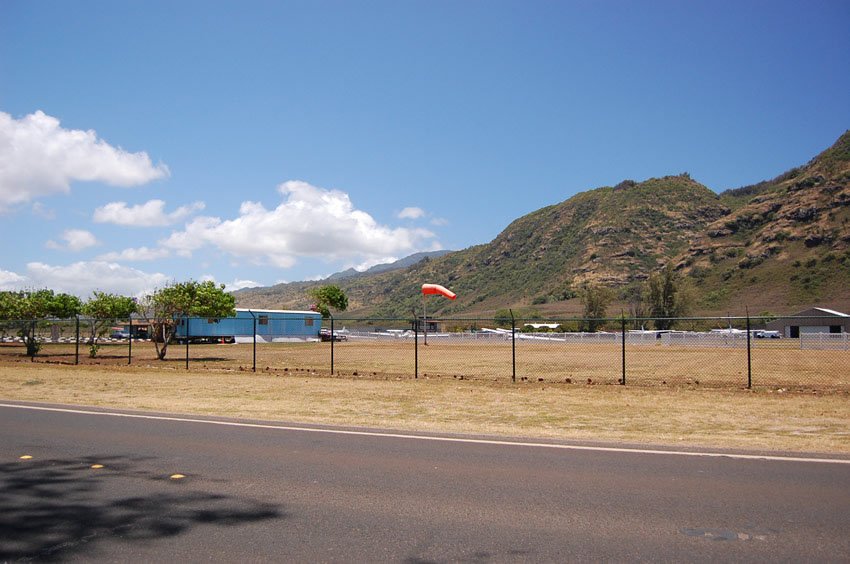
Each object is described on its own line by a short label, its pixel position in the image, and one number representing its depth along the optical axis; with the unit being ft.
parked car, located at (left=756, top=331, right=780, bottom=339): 218.89
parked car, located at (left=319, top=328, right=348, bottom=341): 229.19
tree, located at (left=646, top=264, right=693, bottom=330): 275.39
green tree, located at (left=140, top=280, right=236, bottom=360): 114.52
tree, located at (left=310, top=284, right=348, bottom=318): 347.36
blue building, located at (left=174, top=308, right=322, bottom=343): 202.18
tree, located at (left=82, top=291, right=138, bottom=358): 129.49
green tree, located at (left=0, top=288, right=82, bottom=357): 137.28
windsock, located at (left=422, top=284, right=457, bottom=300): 222.15
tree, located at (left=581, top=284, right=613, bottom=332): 271.02
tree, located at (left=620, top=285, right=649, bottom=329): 300.40
